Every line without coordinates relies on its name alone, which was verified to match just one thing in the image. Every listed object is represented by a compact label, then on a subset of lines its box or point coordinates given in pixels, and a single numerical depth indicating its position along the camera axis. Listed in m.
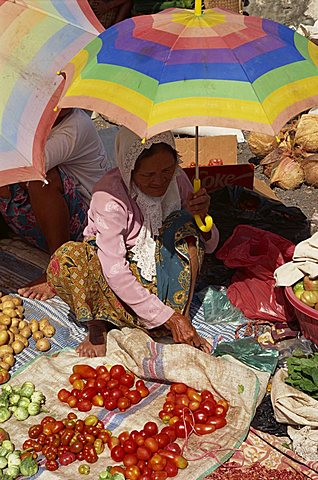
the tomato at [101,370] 3.28
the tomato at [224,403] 3.04
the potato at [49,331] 3.67
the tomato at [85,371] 3.26
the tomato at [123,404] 3.12
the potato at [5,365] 3.41
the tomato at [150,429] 2.92
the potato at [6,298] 3.85
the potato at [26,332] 3.66
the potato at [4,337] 3.55
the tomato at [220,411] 3.01
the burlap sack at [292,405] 2.87
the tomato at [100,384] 3.21
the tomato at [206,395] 3.09
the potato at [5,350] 3.48
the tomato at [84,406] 3.12
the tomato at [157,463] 2.77
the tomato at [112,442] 2.91
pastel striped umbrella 3.12
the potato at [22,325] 3.70
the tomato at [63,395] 3.19
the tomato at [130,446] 2.84
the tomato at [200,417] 2.98
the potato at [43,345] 3.57
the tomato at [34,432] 2.95
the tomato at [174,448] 2.83
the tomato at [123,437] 2.91
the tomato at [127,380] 3.23
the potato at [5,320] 3.67
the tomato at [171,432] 2.92
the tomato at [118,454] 2.84
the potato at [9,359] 3.43
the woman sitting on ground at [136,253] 3.24
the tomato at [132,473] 2.73
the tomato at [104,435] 2.94
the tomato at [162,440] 2.87
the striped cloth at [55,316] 3.62
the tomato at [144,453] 2.81
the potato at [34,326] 3.69
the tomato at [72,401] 3.15
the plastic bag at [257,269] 3.72
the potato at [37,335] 3.63
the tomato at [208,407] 3.02
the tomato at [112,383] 3.20
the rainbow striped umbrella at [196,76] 2.62
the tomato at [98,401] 3.17
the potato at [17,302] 3.83
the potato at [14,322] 3.69
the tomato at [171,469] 2.76
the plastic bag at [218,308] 3.76
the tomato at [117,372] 3.25
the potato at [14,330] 3.67
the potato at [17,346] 3.55
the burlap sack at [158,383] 2.86
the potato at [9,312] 3.73
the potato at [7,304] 3.77
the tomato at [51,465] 2.82
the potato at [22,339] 3.60
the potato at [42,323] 3.70
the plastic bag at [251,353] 3.34
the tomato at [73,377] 3.26
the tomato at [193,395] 3.08
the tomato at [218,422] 2.97
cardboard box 4.91
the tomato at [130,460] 2.79
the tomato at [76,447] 2.87
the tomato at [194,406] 3.04
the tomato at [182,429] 2.95
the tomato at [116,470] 2.75
